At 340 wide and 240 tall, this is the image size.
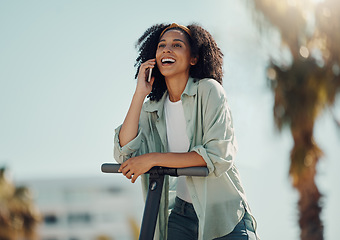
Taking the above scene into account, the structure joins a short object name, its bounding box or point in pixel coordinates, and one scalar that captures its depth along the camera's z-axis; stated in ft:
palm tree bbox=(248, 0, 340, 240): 32.19
